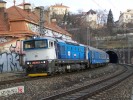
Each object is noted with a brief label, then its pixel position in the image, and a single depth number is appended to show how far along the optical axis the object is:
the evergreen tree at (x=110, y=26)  119.81
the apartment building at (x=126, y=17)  139.18
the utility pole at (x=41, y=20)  37.31
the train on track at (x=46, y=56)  26.91
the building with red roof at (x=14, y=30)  41.84
